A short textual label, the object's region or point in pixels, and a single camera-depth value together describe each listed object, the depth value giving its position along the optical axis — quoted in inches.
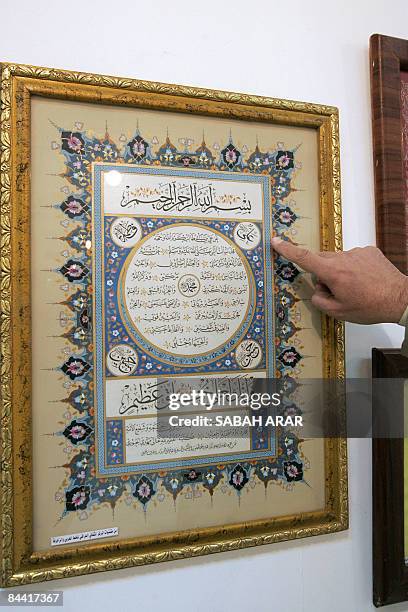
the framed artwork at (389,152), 32.4
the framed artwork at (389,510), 31.7
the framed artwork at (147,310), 26.0
